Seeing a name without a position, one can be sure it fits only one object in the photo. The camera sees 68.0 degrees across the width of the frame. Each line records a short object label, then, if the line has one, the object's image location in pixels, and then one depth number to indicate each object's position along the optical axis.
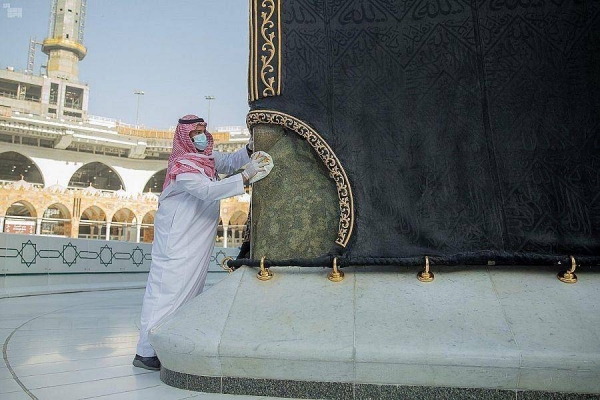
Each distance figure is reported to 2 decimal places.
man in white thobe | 1.69
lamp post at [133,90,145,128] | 38.78
